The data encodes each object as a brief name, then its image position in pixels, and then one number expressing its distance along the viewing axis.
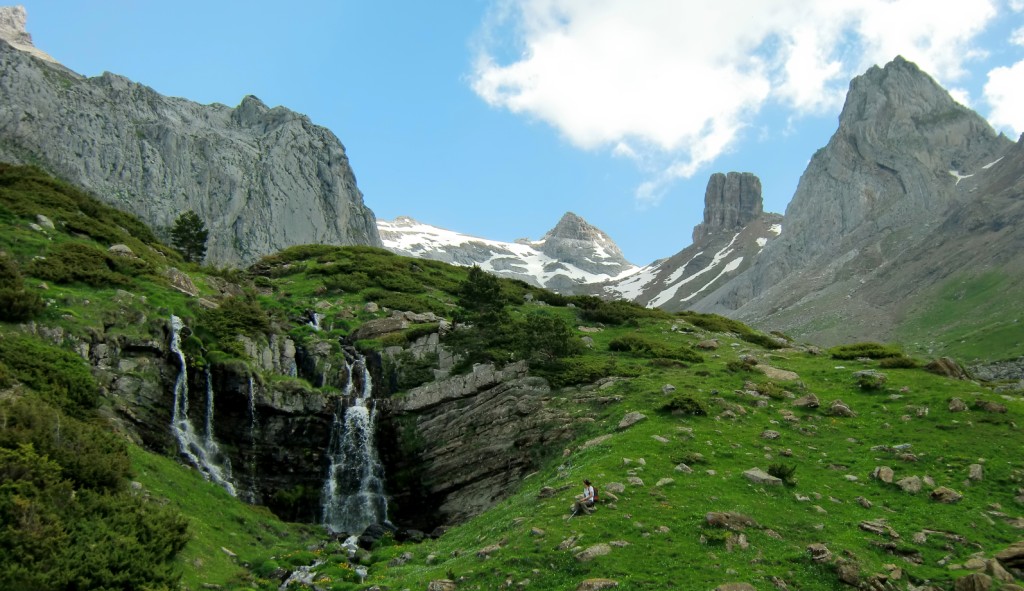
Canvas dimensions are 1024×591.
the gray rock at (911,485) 23.23
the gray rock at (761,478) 24.23
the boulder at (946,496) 22.17
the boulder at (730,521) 20.55
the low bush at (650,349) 46.94
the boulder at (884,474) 24.23
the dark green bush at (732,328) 60.27
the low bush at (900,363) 40.16
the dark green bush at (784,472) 24.43
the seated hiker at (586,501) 22.50
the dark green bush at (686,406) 32.75
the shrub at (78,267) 38.59
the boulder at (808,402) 33.34
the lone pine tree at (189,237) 78.31
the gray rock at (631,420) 32.31
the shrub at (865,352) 45.77
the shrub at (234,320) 41.80
